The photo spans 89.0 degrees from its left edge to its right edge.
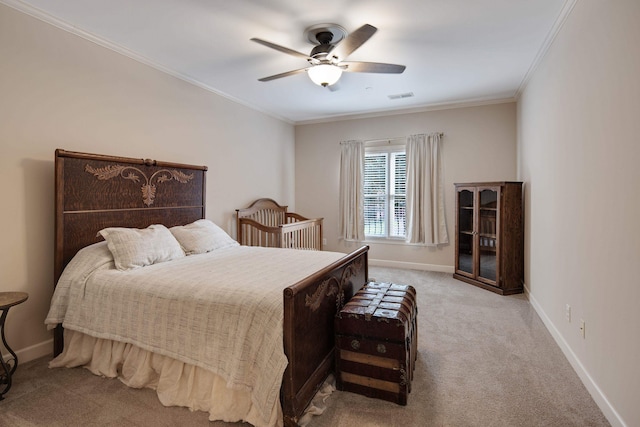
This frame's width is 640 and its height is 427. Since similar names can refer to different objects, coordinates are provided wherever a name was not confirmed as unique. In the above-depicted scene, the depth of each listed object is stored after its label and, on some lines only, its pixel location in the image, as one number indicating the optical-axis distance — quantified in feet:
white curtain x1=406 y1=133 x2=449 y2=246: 16.83
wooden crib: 14.08
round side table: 6.50
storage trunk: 6.16
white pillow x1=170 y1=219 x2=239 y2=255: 10.25
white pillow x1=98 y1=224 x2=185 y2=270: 8.05
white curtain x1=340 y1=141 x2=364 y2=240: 18.63
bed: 5.60
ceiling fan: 8.88
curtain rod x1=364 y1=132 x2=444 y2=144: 17.70
